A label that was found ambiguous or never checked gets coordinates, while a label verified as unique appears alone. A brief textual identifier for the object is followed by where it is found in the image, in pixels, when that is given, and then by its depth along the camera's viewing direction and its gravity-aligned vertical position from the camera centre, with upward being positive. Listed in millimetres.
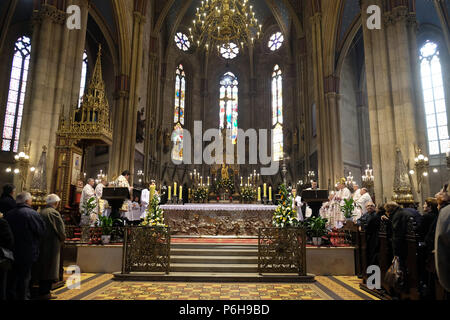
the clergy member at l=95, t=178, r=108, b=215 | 9195 +764
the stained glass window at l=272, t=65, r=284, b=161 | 24125 +7910
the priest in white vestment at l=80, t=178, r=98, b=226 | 8836 +632
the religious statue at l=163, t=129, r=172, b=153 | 22453 +5149
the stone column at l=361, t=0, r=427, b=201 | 9805 +3828
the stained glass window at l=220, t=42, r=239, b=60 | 25850 +12768
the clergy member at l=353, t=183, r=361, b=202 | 9347 +723
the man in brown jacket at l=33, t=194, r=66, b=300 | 4609 -476
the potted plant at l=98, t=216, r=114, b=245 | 7578 -236
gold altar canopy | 9930 +2584
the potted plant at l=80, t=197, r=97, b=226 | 8344 +166
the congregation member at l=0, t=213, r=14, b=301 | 3409 -308
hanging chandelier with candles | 10070 +6325
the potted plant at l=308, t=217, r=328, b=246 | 7809 -213
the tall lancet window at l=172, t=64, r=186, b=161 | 24000 +7934
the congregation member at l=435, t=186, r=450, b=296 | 2689 -213
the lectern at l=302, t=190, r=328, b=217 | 8336 +603
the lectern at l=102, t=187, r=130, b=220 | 7758 +553
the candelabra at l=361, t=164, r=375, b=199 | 15680 +1870
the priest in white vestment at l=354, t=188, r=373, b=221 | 8789 +520
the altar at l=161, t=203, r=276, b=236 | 9789 -21
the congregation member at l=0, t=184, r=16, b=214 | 4539 +235
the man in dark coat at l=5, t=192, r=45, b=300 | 3955 -372
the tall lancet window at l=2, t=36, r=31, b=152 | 17438 +6541
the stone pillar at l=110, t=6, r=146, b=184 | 16094 +5313
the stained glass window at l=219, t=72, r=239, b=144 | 25547 +9139
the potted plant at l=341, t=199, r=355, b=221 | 8458 +317
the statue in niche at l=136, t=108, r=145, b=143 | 17734 +4814
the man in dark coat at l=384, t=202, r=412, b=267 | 4301 -153
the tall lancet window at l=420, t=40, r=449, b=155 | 17500 +6629
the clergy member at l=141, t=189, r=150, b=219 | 9881 +593
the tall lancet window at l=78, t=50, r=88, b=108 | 19078 +8362
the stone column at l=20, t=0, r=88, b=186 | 9641 +4233
